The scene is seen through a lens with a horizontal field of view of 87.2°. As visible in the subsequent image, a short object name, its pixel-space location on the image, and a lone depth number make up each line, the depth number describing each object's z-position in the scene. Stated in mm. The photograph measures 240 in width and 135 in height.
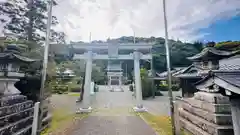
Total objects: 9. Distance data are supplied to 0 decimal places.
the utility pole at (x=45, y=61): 4371
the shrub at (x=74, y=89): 19727
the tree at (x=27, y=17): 8445
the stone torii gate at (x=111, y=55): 8807
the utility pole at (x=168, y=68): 4691
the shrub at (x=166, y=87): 23156
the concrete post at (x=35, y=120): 4253
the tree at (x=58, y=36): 9491
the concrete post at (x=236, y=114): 2496
